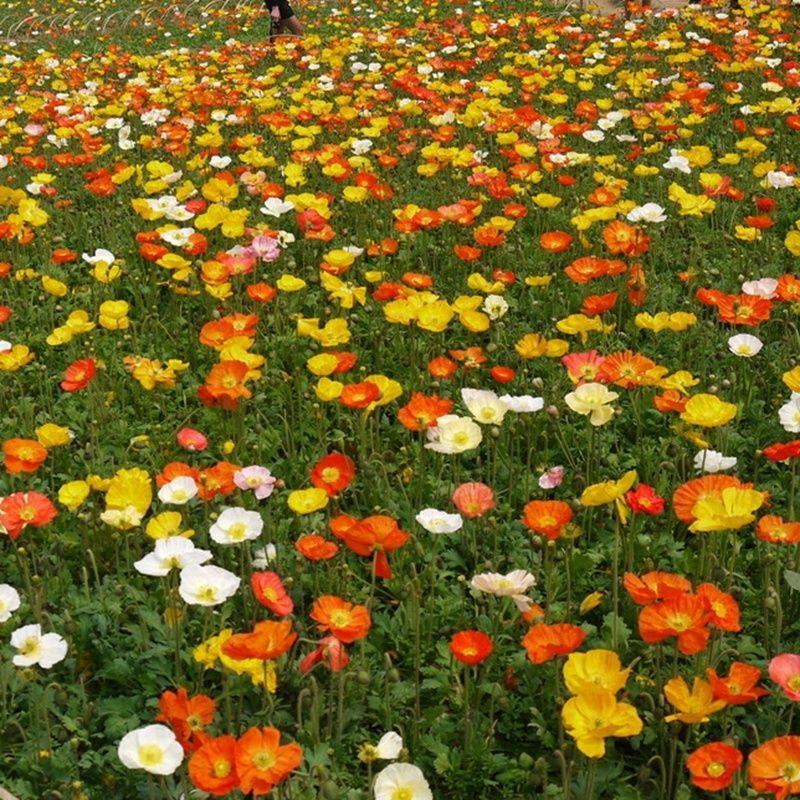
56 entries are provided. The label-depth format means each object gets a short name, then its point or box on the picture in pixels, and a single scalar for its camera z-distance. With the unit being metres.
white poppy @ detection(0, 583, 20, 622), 2.11
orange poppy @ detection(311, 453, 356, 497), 2.30
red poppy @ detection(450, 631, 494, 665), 1.87
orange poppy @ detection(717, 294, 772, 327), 2.97
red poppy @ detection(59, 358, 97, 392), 2.73
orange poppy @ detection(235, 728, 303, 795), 1.55
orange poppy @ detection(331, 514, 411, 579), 2.07
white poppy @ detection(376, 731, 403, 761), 1.81
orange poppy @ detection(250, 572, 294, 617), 1.94
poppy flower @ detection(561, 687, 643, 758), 1.55
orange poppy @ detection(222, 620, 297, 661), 1.68
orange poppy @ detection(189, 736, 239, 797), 1.55
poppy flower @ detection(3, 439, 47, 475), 2.46
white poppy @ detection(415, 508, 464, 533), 2.26
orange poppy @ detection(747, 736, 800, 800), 1.54
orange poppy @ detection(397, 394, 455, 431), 2.53
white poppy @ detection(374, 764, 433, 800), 1.68
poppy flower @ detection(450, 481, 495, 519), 2.32
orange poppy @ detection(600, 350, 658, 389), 2.67
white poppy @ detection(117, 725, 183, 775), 1.66
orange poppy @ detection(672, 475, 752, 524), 2.08
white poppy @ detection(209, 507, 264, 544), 2.24
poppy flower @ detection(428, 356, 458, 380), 2.92
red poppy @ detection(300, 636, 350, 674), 1.94
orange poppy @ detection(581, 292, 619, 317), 3.11
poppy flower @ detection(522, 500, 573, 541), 2.16
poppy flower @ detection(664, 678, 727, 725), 1.68
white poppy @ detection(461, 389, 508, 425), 2.58
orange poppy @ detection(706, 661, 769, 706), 1.68
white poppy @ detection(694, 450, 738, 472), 2.46
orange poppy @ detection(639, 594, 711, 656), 1.75
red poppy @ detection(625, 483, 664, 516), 2.19
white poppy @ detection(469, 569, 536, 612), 2.03
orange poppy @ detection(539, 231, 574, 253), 3.79
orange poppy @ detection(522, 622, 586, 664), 1.80
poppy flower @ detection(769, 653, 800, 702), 1.75
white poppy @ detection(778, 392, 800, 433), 2.42
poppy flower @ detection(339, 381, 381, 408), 2.56
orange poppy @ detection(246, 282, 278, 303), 3.22
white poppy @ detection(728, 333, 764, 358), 2.99
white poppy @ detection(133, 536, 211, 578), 2.11
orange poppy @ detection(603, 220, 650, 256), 3.71
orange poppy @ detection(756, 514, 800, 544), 2.06
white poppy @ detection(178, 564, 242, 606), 2.01
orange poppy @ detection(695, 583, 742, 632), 1.81
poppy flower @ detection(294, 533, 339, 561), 2.16
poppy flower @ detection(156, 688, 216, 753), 1.75
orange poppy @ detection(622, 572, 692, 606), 1.84
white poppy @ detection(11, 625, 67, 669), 2.02
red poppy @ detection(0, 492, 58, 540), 2.30
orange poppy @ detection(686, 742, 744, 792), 1.67
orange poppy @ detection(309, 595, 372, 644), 1.89
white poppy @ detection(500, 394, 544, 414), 2.60
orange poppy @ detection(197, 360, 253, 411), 2.62
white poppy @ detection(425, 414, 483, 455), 2.43
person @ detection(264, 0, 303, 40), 9.95
